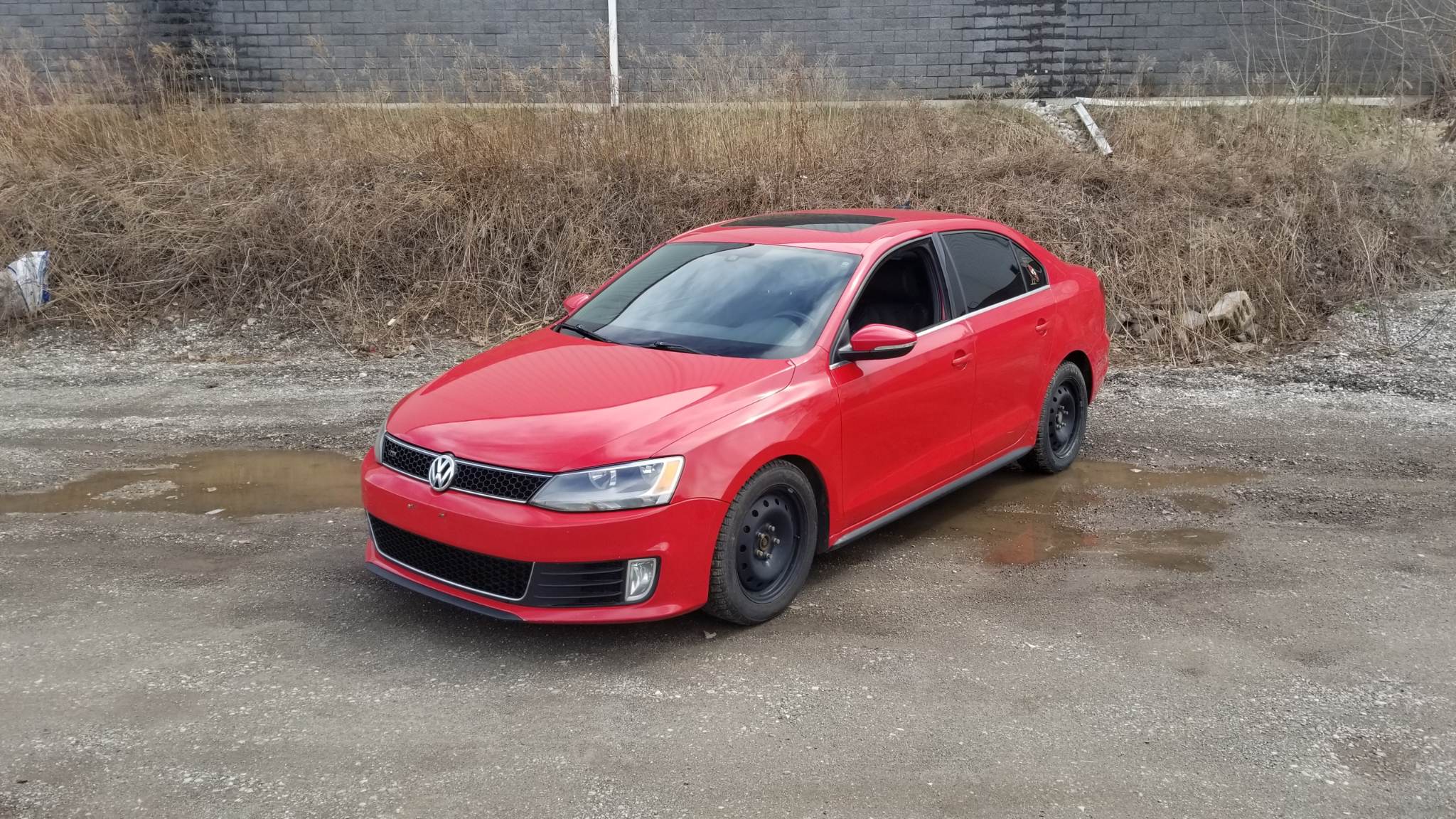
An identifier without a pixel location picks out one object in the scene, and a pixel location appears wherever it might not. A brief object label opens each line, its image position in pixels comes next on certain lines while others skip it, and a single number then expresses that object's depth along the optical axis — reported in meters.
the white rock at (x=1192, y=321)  9.69
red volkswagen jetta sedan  4.13
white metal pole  14.69
